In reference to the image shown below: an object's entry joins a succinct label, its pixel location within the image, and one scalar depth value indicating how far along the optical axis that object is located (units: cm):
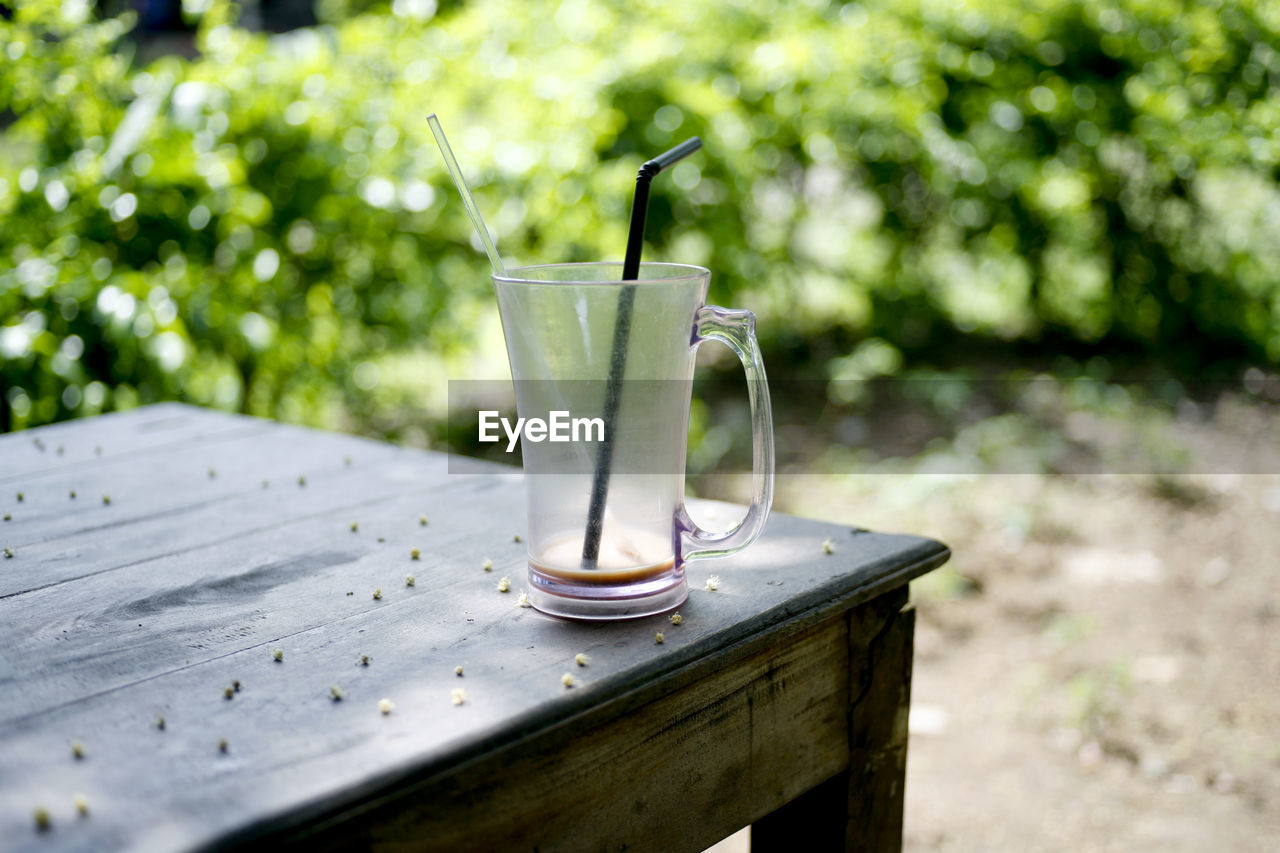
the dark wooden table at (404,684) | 67
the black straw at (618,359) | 83
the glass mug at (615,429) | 83
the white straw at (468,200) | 88
